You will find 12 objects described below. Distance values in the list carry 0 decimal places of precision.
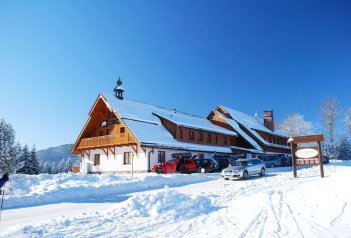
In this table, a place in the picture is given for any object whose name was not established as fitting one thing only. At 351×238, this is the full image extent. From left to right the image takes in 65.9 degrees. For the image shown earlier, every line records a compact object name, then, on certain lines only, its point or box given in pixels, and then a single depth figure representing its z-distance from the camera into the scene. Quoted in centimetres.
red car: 2531
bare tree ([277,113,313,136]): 5878
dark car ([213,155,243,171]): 2860
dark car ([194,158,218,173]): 2644
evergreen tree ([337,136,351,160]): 6028
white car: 1922
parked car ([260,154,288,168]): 3781
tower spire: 3831
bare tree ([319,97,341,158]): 4847
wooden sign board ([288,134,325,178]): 1820
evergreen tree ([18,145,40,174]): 4803
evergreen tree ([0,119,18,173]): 3842
